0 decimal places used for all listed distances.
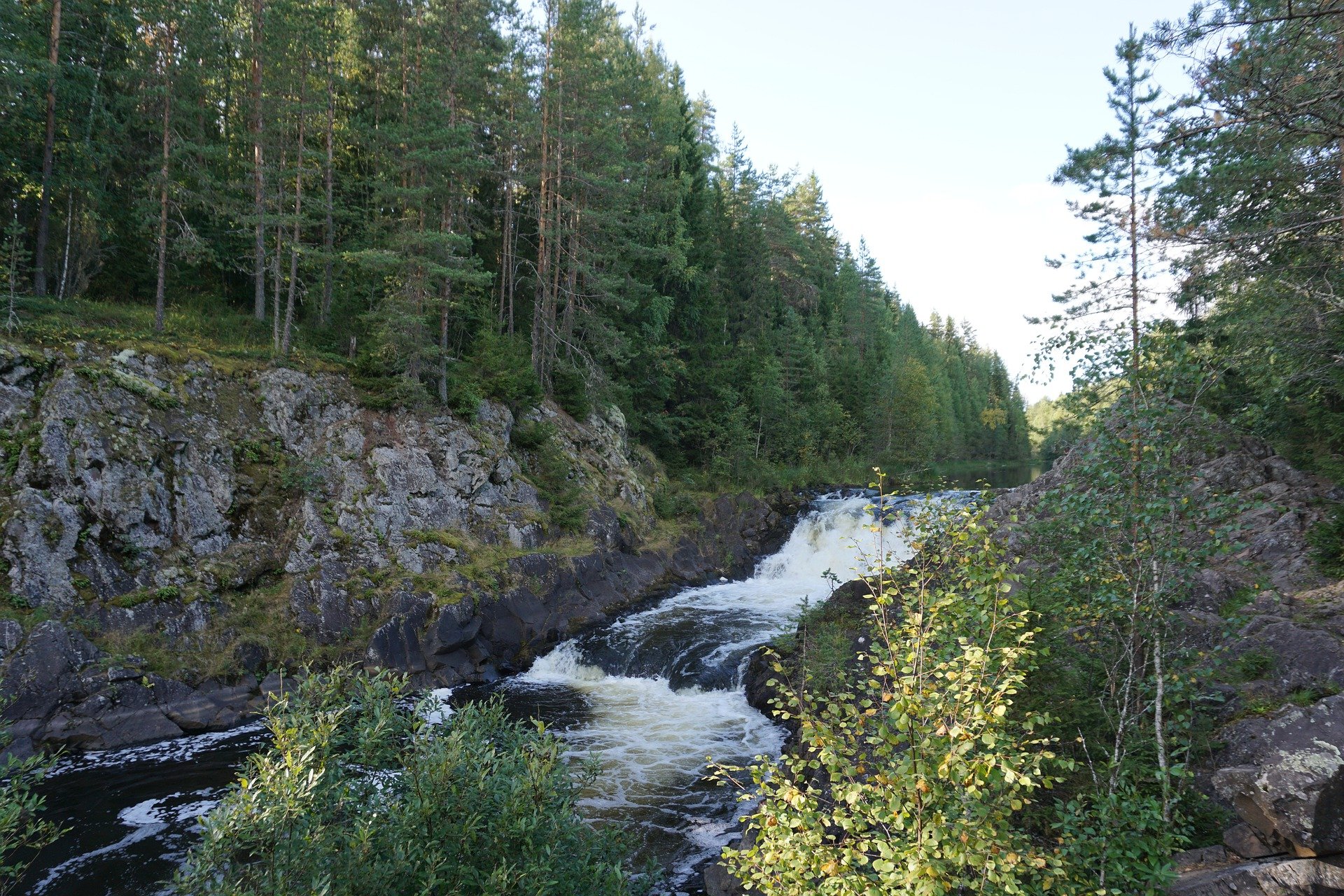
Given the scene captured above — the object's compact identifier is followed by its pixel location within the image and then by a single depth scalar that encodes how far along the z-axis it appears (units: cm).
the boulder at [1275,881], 448
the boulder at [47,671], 1141
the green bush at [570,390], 2628
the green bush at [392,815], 436
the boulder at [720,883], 802
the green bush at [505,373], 2234
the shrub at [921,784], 329
